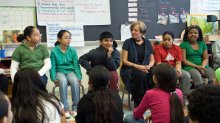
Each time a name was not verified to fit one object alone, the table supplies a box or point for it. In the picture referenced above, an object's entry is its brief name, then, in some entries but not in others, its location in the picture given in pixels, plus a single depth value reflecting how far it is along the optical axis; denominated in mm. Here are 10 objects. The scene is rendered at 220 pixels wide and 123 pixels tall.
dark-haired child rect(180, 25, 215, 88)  4027
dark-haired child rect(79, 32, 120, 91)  3619
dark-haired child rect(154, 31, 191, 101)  3948
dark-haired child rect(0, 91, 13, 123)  1069
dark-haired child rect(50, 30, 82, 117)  3547
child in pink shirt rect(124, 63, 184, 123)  2066
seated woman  3508
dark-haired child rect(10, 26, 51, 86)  3566
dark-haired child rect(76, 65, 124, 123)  2006
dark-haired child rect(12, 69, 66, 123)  1750
